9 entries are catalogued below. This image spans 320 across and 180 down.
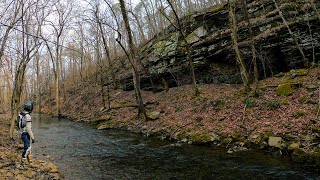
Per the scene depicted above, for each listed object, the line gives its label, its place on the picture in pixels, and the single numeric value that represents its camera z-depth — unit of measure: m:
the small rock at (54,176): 7.14
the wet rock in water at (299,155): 7.86
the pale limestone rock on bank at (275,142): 9.00
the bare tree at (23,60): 13.31
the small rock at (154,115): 16.76
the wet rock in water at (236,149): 9.61
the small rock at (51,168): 7.67
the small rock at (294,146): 8.45
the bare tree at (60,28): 28.98
